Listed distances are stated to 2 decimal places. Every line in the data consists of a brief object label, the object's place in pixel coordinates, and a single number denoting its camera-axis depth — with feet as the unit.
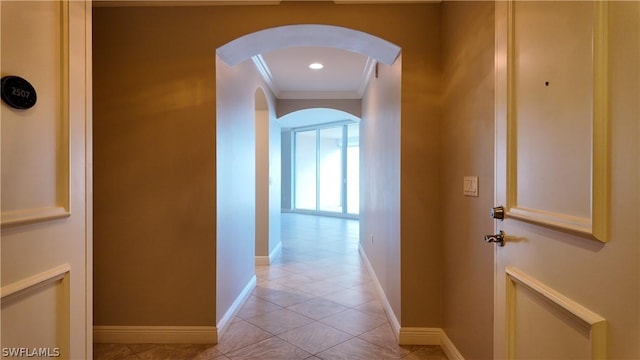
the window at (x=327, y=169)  30.04
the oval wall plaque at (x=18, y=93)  2.57
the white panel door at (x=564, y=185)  2.20
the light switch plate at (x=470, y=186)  5.77
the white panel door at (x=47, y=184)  2.67
